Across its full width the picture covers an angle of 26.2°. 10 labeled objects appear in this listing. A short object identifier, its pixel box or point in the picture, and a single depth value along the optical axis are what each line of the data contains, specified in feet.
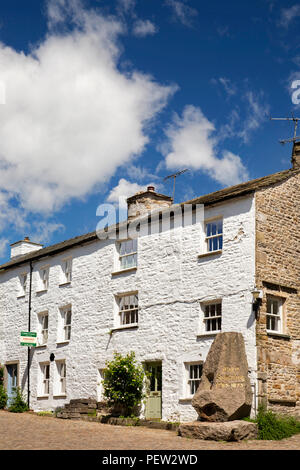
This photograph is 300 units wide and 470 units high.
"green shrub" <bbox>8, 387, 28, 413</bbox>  93.58
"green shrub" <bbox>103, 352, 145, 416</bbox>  76.23
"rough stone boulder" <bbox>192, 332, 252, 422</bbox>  60.64
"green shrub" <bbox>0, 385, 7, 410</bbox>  98.68
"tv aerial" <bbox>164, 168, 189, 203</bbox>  92.59
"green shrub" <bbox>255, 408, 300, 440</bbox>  59.98
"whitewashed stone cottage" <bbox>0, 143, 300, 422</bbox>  68.74
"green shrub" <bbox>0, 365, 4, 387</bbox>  103.07
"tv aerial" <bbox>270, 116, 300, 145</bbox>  80.65
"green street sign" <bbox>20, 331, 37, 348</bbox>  94.13
